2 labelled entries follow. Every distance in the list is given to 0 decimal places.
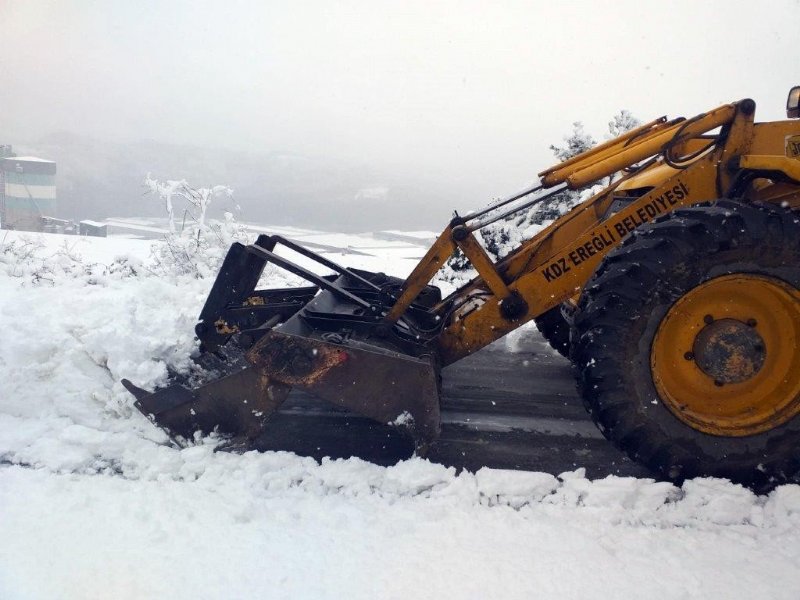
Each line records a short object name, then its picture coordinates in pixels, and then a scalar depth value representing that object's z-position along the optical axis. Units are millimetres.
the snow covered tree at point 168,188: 10488
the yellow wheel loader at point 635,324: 2727
